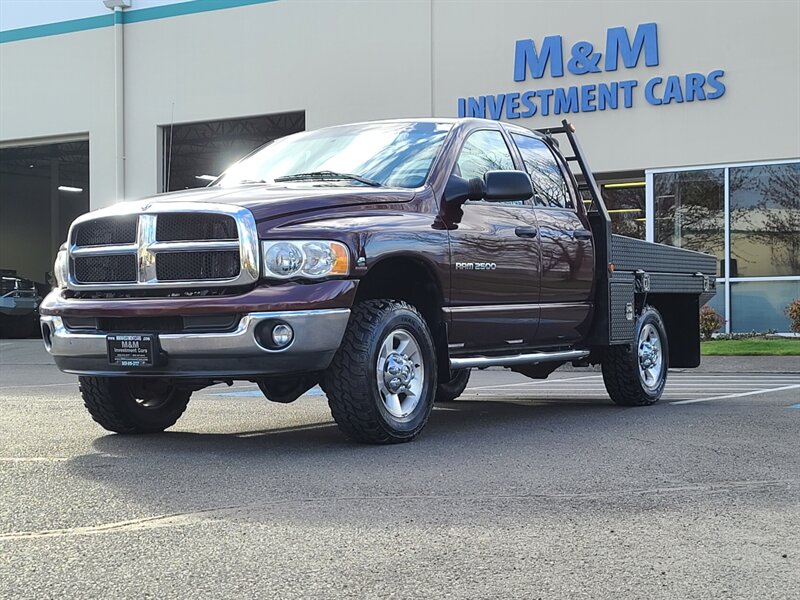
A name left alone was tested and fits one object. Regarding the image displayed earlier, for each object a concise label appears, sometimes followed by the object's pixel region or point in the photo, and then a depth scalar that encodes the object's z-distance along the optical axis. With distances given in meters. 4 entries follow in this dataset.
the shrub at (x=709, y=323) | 19.55
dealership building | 20.38
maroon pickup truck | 6.17
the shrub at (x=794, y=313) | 19.03
